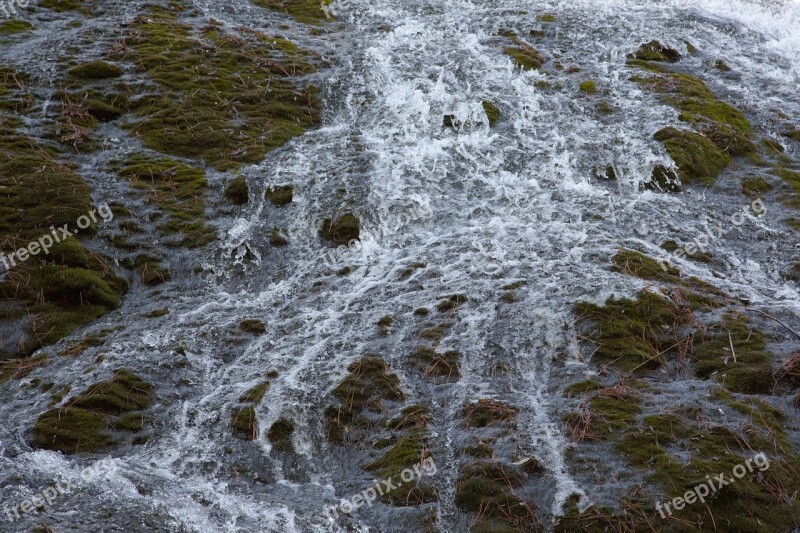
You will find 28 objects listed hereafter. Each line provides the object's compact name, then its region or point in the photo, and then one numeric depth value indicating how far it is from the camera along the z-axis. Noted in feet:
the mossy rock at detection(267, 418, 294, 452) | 43.52
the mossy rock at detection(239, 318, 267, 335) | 52.84
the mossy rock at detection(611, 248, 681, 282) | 54.70
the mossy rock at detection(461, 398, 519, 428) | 42.75
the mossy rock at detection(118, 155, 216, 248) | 61.57
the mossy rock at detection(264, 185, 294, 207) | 65.98
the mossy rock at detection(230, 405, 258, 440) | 43.85
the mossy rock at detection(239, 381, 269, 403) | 45.96
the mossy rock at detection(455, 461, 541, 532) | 37.22
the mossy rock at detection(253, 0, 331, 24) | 102.99
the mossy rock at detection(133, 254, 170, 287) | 57.67
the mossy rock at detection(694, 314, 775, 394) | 43.98
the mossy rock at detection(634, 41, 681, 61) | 91.71
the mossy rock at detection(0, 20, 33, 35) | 85.66
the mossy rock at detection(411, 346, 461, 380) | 47.14
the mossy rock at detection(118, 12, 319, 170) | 71.77
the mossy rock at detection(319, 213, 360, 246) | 62.95
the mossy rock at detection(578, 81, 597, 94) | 82.99
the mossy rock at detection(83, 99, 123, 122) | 73.51
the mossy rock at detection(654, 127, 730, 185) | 69.41
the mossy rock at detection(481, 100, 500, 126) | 78.07
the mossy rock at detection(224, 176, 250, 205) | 65.82
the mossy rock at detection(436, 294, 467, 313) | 52.44
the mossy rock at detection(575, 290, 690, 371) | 46.93
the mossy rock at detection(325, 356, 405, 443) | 44.34
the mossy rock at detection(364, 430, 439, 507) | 39.19
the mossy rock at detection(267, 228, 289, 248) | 62.34
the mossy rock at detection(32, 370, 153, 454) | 42.27
